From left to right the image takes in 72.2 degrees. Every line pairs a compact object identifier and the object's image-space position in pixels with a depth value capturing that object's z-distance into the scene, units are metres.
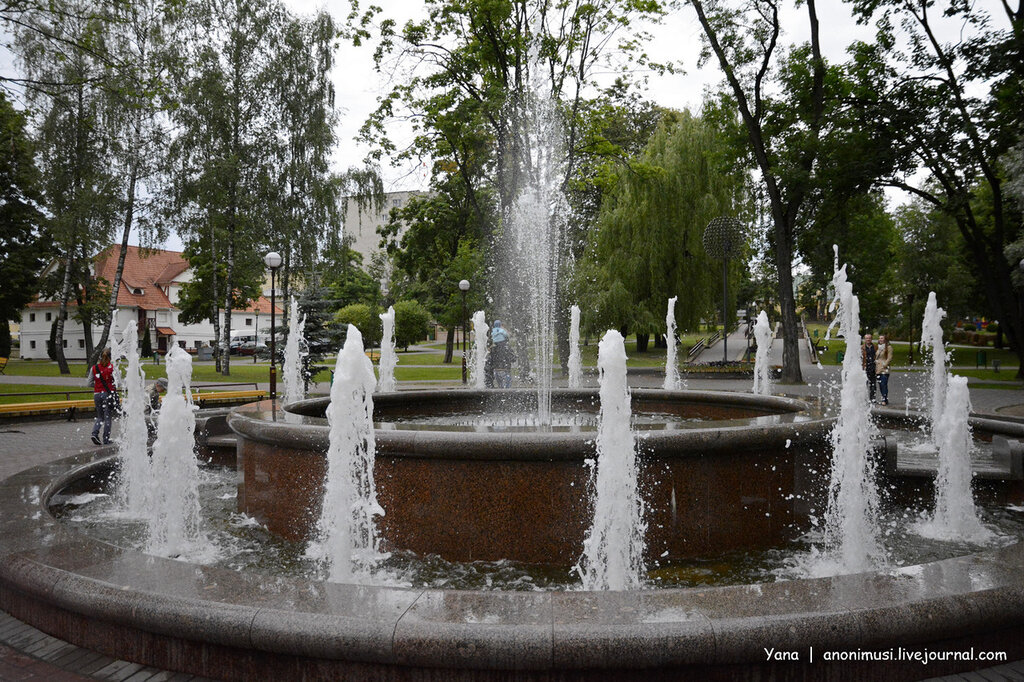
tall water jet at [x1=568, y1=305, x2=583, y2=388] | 18.86
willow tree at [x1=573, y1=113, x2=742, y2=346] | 28.59
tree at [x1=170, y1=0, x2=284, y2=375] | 26.25
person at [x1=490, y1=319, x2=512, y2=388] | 14.45
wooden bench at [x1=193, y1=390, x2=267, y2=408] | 15.84
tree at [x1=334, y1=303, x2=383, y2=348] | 49.31
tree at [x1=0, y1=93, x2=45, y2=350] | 35.50
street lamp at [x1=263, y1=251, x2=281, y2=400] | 16.86
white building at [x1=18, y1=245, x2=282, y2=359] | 52.56
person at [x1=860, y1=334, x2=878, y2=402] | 14.46
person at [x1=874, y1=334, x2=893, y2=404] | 14.84
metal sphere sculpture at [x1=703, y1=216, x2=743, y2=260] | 24.72
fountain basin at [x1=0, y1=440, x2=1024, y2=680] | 2.86
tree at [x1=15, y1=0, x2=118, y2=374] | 24.22
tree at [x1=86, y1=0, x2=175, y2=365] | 24.58
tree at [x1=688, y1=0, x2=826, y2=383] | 19.58
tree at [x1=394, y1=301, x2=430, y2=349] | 47.38
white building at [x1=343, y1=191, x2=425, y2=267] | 88.28
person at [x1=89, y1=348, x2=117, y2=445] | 10.73
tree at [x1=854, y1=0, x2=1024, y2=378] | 17.44
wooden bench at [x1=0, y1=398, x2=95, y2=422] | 13.63
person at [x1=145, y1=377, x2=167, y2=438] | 10.35
